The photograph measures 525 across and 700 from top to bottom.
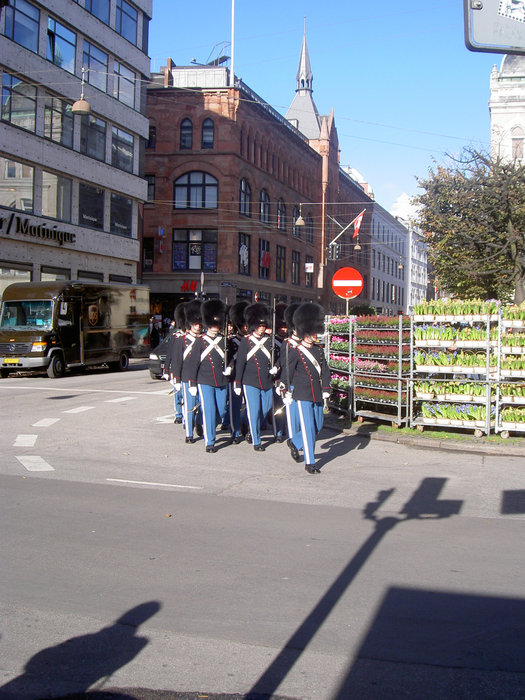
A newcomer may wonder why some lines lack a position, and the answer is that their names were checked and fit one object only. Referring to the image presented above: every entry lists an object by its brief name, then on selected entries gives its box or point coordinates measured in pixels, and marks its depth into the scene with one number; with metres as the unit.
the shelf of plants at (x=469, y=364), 11.80
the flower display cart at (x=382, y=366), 12.67
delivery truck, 22.95
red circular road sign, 16.02
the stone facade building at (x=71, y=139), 30.67
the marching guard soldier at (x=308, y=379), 9.48
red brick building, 47.56
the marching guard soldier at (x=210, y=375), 10.84
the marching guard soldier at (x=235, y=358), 11.81
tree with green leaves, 24.84
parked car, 20.52
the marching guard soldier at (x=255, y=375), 11.11
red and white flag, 38.72
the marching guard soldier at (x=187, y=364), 11.45
